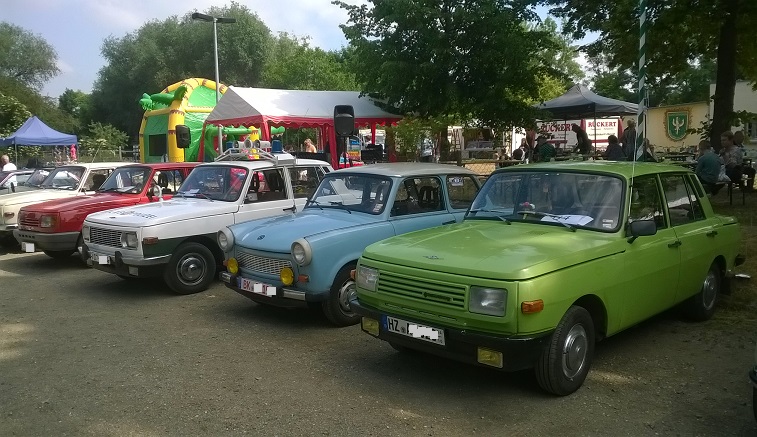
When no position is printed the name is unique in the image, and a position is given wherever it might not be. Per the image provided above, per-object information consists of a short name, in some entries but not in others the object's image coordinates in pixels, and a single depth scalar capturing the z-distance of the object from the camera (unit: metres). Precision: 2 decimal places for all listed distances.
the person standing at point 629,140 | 13.96
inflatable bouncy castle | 25.78
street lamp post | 20.31
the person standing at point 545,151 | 15.84
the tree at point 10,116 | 34.16
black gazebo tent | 17.33
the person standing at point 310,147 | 19.59
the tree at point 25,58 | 52.62
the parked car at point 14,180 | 12.73
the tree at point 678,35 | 11.81
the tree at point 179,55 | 47.44
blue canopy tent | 26.11
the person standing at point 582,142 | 17.11
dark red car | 9.74
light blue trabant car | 6.29
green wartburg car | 4.28
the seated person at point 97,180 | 11.71
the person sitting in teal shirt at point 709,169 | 11.33
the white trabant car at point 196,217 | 7.87
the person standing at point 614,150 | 14.89
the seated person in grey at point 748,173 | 12.61
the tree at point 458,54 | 13.91
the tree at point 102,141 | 37.25
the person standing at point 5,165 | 17.23
